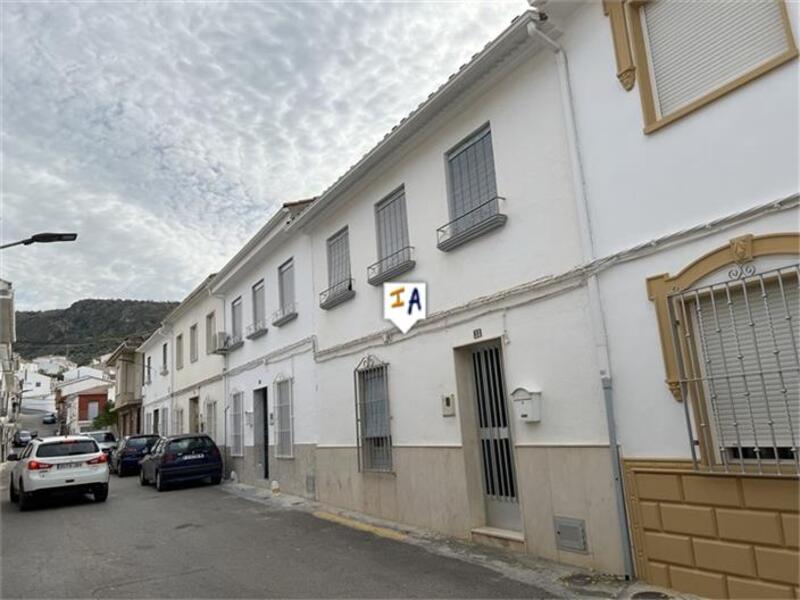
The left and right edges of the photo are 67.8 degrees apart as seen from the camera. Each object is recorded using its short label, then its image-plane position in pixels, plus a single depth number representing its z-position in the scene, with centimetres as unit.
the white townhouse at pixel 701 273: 443
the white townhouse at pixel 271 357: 1240
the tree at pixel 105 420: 4097
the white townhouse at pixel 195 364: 1850
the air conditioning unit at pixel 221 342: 1717
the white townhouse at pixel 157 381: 2481
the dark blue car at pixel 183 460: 1524
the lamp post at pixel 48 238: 1019
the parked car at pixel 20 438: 4166
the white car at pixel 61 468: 1230
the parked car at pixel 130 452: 2103
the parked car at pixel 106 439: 2558
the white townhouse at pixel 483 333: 615
